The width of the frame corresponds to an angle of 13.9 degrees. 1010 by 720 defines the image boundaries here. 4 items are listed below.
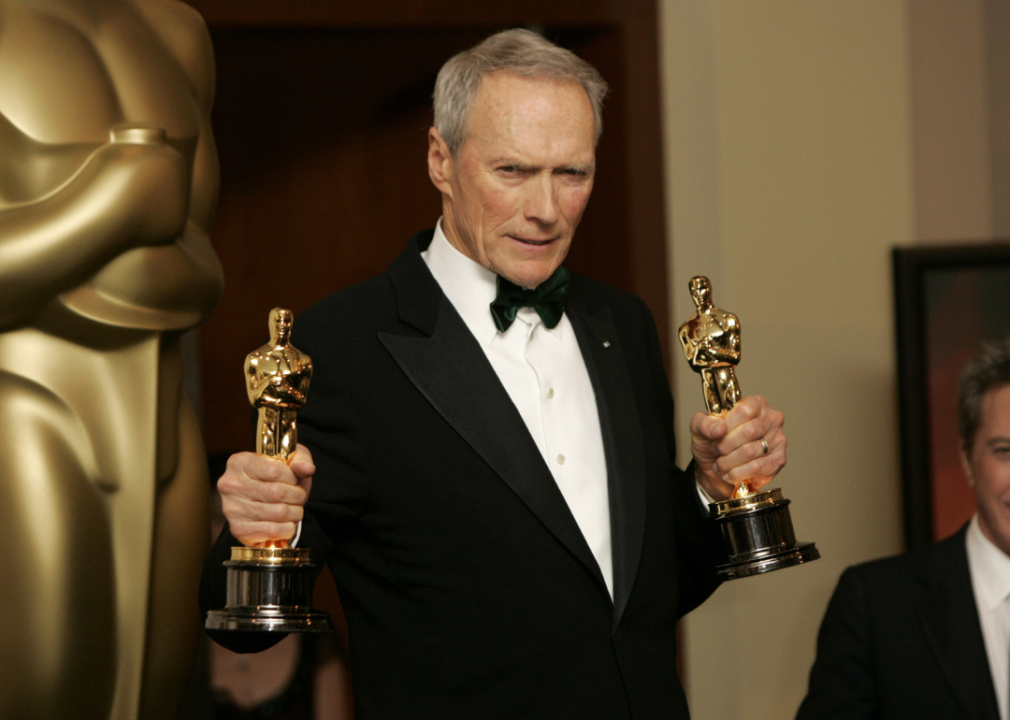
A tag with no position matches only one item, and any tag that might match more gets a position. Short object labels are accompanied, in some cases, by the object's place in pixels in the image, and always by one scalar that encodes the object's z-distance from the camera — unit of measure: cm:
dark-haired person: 569
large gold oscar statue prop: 505
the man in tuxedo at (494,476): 489
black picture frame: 614
